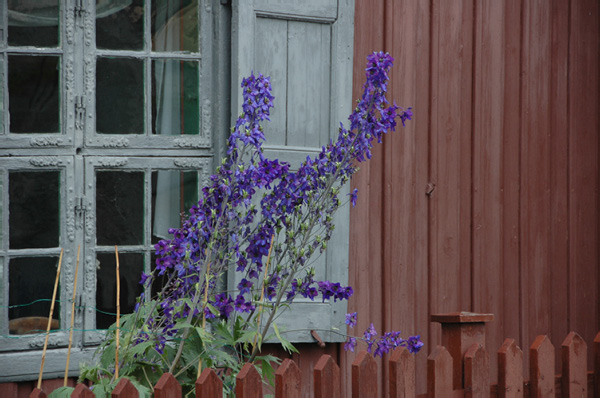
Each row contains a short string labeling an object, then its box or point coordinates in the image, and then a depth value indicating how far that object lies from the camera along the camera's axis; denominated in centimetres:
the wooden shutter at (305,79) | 790
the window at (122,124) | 739
